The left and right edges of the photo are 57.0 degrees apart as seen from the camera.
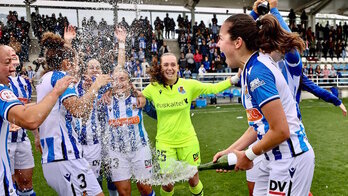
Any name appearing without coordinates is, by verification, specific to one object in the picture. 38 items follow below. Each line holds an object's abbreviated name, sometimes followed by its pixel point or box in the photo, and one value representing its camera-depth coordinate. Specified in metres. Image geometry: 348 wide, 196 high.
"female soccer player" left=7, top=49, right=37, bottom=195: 4.64
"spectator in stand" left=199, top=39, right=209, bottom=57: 23.35
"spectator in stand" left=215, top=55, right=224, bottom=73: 22.36
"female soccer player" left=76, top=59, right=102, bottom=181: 4.48
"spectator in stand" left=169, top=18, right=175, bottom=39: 25.06
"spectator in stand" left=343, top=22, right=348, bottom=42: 30.19
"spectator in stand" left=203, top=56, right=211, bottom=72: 22.48
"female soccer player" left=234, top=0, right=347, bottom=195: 3.29
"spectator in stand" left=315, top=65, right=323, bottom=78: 23.56
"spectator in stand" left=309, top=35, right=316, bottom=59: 27.91
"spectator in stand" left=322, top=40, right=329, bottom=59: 28.72
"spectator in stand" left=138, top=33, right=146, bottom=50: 21.00
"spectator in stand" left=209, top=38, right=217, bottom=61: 23.33
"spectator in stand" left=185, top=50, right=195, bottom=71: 21.62
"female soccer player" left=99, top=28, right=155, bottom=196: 4.14
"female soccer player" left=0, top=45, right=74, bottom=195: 2.16
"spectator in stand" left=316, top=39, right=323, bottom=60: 28.41
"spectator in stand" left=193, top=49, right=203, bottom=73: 22.12
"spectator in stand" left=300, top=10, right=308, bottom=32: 29.08
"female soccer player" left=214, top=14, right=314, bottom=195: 2.09
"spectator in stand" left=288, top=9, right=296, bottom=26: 28.11
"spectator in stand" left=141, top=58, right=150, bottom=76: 19.29
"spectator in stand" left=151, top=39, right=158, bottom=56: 21.39
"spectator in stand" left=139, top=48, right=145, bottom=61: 20.30
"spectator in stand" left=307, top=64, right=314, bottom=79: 23.71
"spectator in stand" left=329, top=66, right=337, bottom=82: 23.75
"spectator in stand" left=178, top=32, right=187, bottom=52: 24.50
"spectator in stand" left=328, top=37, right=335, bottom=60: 28.98
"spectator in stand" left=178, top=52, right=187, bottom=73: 21.12
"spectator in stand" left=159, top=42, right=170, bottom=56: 20.67
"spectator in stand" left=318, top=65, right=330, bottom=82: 23.77
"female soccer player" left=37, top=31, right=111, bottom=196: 3.12
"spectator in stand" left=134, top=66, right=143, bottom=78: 19.28
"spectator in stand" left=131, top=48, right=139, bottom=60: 20.47
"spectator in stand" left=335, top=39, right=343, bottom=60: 29.03
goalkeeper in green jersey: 4.36
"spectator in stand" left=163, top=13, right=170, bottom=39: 24.77
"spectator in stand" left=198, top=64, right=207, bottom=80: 20.56
